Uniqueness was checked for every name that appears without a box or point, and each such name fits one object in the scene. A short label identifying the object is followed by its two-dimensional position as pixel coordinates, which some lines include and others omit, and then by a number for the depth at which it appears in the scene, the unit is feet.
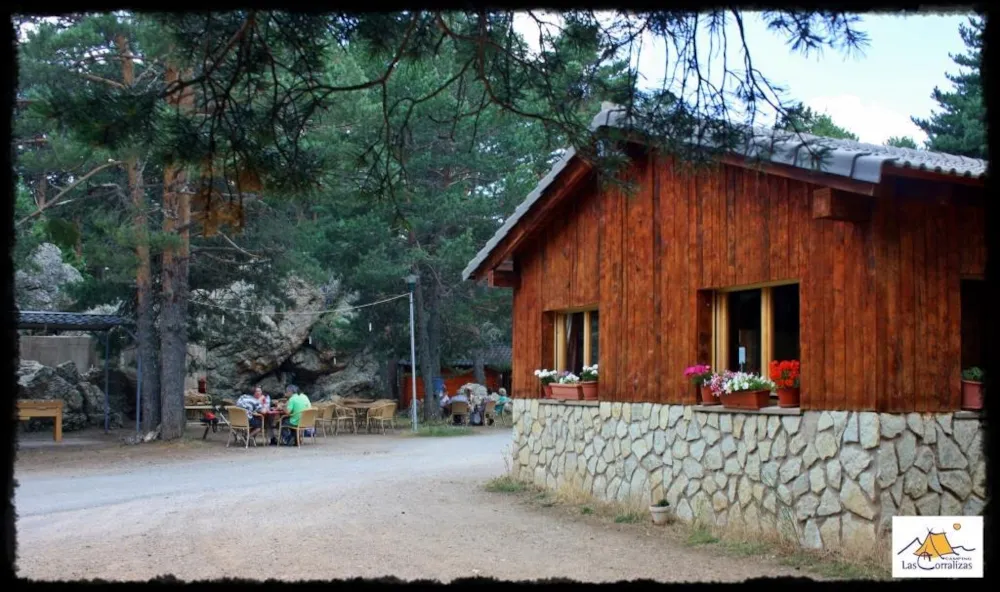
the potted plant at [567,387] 40.32
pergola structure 74.05
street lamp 85.56
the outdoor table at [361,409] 93.35
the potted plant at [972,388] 26.40
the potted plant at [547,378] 42.91
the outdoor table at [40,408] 74.02
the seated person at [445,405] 102.27
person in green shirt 73.20
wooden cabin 26.30
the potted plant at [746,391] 29.91
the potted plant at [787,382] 28.81
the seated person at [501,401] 108.70
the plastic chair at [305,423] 73.51
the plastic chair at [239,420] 71.97
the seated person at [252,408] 76.25
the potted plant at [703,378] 32.32
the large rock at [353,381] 115.75
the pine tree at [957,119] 88.63
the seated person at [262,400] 76.55
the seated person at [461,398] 98.67
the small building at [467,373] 125.49
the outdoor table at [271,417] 75.77
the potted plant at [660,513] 33.71
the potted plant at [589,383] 39.47
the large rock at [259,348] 107.65
